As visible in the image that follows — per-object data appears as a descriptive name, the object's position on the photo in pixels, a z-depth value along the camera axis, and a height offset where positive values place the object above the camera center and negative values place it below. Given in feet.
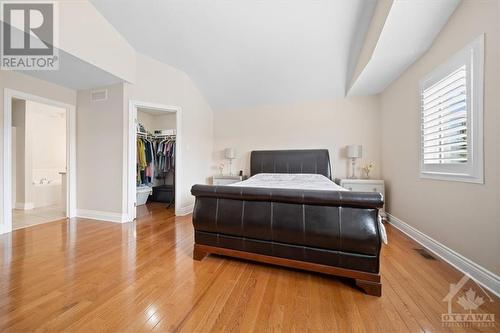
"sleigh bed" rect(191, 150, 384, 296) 4.74 -1.74
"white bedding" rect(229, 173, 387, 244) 7.84 -0.71
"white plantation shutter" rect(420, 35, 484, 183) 5.12 +1.50
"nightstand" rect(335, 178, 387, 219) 10.57 -1.06
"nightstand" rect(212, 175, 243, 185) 13.48 -0.95
